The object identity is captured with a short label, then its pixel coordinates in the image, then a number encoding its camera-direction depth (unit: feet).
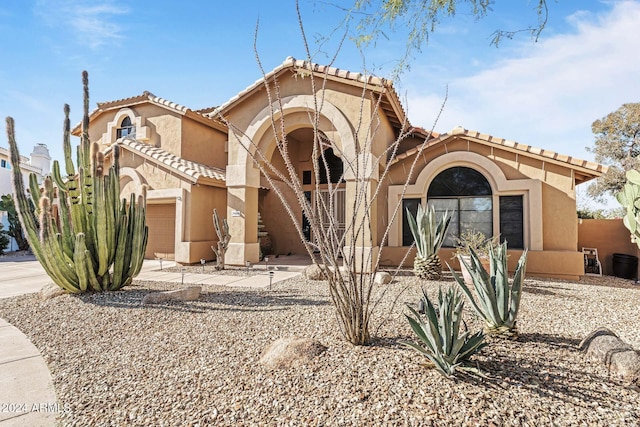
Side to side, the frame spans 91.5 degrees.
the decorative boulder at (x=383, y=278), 26.63
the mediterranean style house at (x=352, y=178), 31.76
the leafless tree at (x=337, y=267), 11.71
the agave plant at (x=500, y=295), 13.10
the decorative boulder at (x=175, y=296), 19.84
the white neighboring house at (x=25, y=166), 68.90
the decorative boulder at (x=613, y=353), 10.21
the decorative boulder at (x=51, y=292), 21.72
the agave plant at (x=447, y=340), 9.87
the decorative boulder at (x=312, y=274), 29.30
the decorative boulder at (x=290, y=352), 10.98
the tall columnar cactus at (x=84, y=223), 20.62
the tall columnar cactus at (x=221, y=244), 34.79
